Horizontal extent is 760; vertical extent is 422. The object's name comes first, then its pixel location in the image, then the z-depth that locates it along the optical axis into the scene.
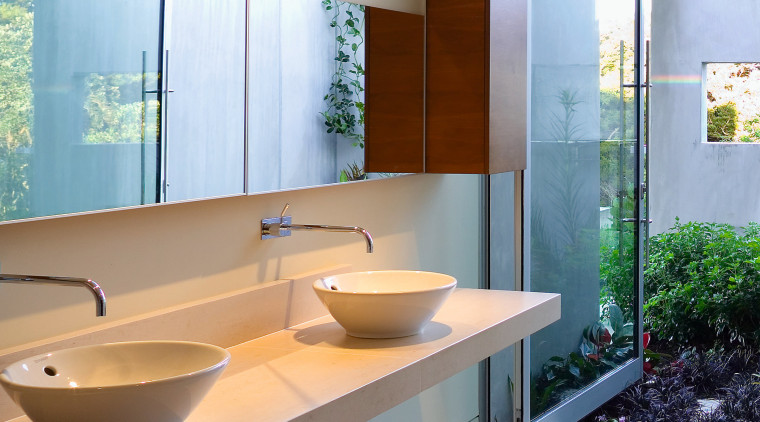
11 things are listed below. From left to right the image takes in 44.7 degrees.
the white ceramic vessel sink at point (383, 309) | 2.18
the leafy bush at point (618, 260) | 4.20
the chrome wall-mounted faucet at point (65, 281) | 1.60
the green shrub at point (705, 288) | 5.48
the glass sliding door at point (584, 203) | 3.71
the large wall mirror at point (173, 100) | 1.77
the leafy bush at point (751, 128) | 6.96
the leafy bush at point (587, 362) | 3.82
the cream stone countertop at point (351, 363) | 1.76
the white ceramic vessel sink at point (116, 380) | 1.43
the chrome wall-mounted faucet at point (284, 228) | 2.47
